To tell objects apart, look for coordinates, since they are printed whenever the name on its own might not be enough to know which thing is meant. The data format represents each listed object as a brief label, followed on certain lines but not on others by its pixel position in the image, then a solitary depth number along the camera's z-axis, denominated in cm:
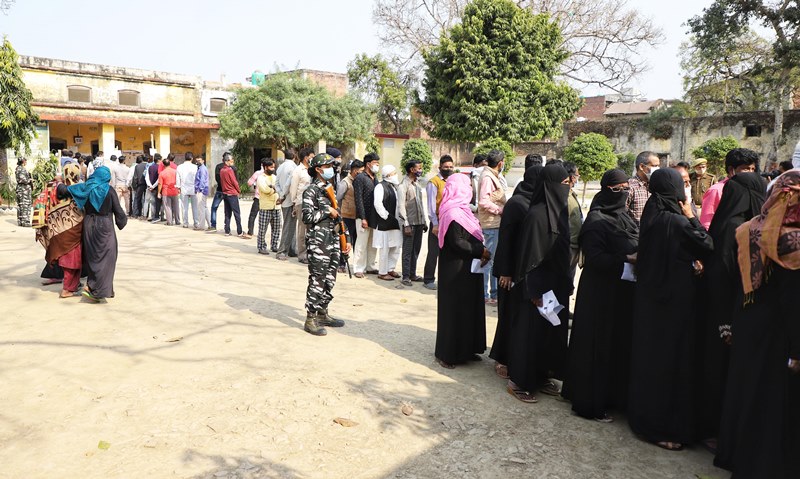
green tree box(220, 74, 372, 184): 2616
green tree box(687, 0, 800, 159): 2392
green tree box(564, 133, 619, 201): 1764
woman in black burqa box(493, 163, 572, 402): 441
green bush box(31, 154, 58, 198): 1535
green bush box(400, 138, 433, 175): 2425
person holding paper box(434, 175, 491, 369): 507
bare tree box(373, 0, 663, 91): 3041
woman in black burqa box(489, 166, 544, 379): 469
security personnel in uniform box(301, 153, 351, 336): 587
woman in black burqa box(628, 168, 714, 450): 378
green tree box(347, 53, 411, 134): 3312
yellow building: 2425
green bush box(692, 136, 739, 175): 1986
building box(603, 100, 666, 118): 4944
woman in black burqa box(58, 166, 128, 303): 683
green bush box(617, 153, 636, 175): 2792
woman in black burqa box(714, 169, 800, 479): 300
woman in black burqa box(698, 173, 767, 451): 374
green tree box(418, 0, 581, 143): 2480
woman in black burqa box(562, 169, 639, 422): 416
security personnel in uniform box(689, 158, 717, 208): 887
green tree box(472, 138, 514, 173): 2328
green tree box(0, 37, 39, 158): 1588
